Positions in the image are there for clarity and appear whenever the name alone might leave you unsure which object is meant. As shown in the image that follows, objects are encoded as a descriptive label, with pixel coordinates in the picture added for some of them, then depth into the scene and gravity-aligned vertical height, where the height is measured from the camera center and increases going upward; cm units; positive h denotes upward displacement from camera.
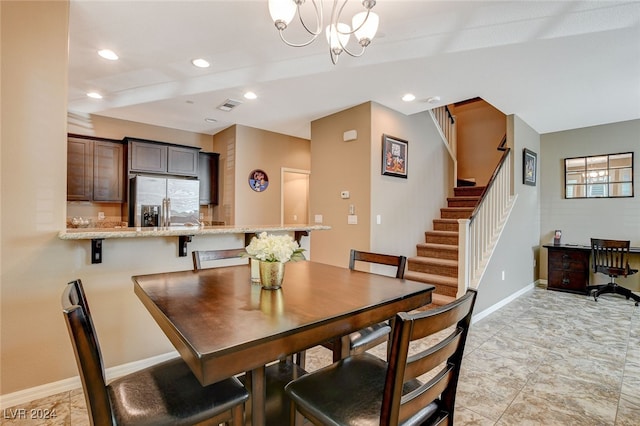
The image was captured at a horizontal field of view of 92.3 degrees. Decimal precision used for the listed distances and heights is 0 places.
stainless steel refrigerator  473 +17
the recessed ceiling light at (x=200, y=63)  298 +148
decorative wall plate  545 +59
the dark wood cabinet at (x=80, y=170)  454 +63
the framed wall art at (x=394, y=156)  414 +81
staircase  388 -54
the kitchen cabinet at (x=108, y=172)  476 +64
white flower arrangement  149 -17
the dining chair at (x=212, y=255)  200 -29
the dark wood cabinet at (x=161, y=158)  492 +91
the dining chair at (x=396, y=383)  88 -66
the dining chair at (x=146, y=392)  91 -68
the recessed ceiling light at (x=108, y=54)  276 +145
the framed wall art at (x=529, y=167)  480 +79
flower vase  150 -30
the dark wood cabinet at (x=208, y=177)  565 +67
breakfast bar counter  196 -15
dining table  91 -38
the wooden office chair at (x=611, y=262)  430 -69
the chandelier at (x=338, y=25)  172 +116
